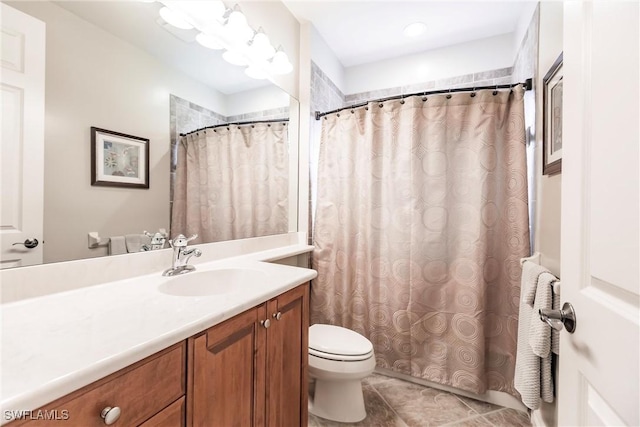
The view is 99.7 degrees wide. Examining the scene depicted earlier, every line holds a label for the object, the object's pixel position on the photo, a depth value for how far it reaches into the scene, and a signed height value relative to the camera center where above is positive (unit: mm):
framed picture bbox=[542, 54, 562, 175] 1179 +442
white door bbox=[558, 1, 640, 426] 426 +2
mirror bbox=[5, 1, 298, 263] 869 +429
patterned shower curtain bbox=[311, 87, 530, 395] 1625 -121
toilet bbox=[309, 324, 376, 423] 1400 -828
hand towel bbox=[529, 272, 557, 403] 1067 -490
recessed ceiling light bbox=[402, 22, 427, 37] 2004 +1402
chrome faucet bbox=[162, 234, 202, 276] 1142 -181
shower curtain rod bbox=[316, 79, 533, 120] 1564 +778
